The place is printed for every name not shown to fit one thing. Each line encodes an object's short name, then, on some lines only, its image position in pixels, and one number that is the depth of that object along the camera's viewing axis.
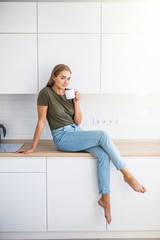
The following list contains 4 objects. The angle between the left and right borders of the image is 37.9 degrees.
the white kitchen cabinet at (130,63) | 2.17
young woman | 1.96
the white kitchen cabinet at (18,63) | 2.15
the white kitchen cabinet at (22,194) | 2.03
